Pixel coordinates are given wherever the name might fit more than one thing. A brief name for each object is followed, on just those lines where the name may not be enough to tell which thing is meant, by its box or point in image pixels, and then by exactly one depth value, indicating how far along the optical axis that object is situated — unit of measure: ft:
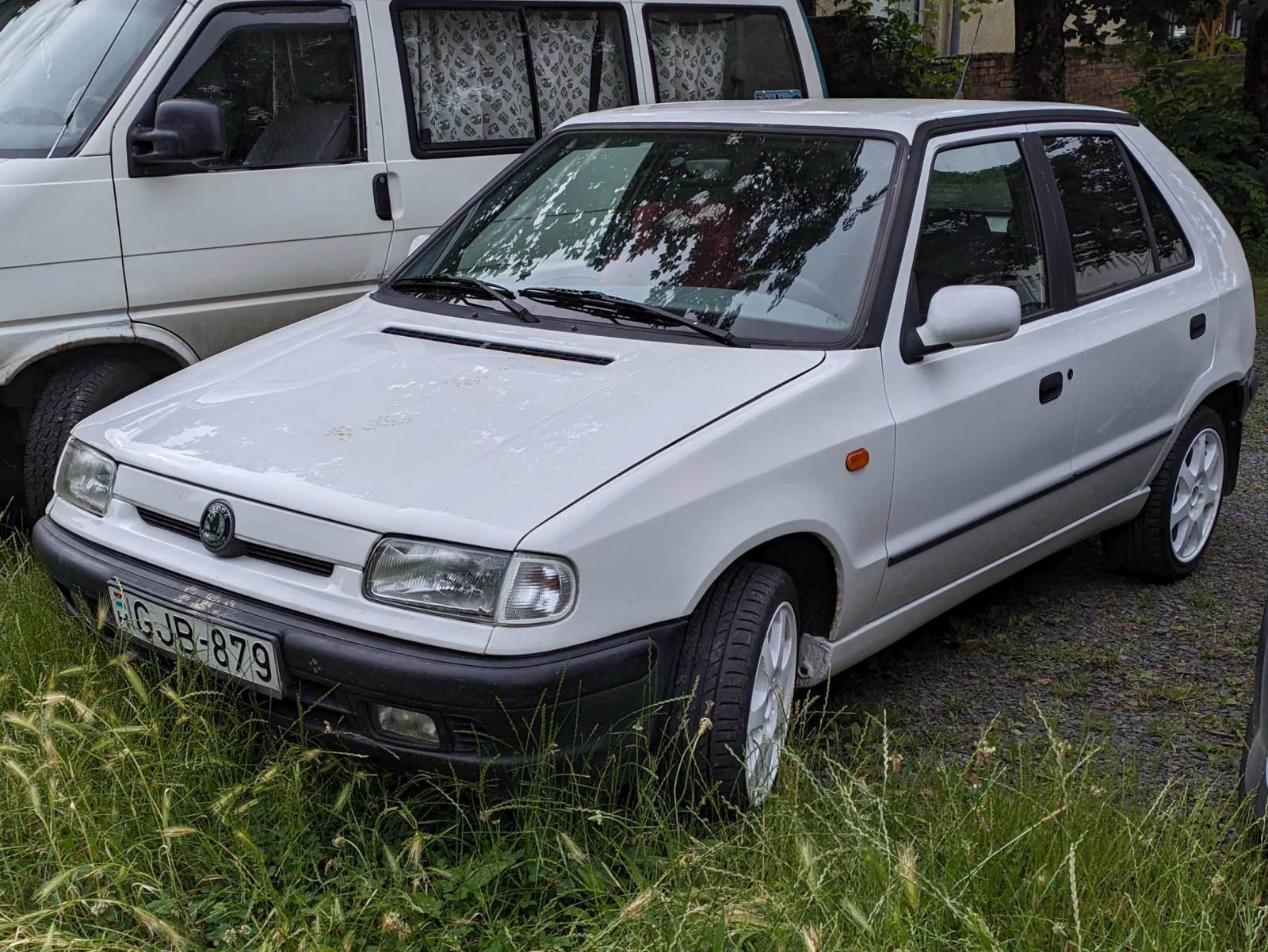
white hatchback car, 9.55
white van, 15.96
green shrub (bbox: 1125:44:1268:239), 41.75
